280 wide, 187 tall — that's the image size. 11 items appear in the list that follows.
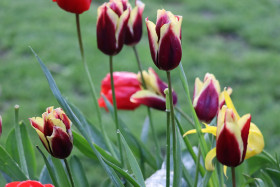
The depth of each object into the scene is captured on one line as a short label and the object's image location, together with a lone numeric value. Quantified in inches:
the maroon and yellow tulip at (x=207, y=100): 44.5
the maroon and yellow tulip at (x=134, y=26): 48.1
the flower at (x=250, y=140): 40.5
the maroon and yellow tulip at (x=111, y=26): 45.5
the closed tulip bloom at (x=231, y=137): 38.7
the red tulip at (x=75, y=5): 46.2
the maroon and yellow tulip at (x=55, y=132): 40.3
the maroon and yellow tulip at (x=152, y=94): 48.8
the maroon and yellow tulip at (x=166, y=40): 40.0
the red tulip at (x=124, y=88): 54.5
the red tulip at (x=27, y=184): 38.4
